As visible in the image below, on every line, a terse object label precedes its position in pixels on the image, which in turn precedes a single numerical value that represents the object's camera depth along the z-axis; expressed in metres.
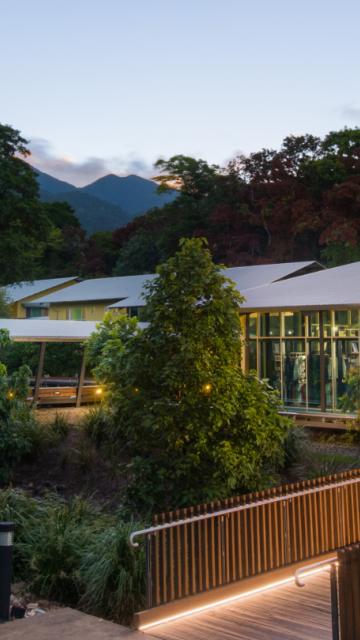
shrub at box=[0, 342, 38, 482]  15.01
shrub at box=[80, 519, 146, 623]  7.85
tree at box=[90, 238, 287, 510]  10.20
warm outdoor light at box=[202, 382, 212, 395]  10.27
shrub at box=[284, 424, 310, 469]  13.71
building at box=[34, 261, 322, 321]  37.75
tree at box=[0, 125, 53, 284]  36.94
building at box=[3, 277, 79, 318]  56.56
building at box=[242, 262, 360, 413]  18.69
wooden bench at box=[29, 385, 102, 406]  23.62
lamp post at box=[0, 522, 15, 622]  7.13
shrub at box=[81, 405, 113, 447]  16.06
